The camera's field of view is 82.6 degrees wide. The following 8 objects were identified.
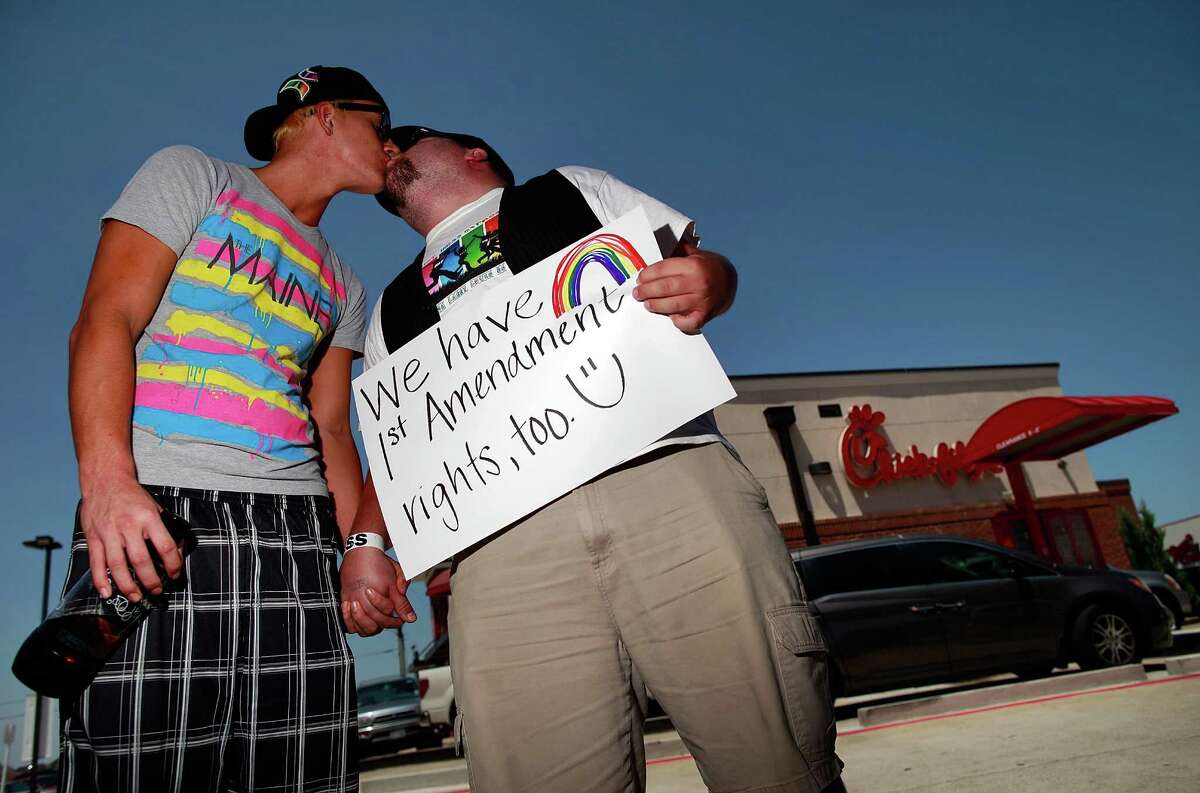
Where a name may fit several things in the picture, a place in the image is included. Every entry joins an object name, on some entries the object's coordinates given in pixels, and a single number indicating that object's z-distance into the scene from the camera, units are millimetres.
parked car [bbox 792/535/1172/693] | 6672
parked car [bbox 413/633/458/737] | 10352
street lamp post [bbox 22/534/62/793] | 18188
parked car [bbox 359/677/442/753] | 11469
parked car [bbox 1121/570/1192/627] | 9875
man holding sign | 1447
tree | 19703
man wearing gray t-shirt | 1364
